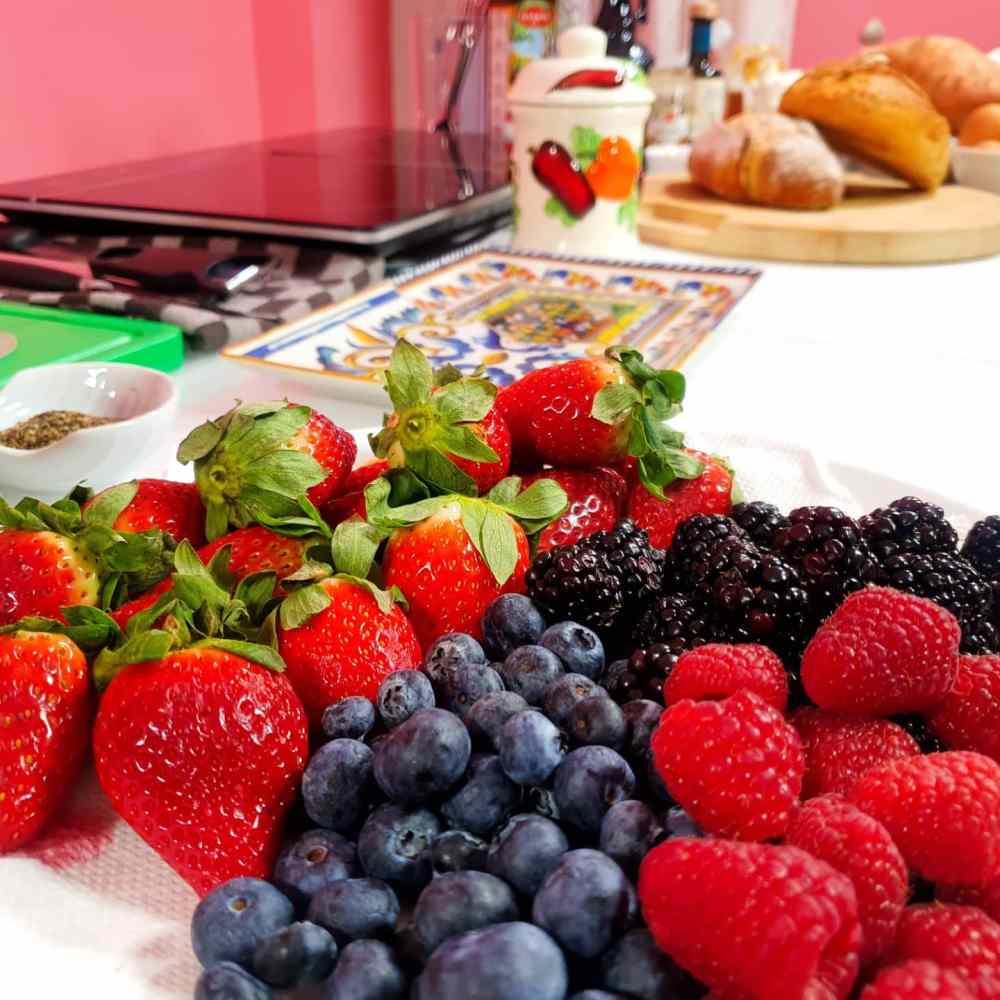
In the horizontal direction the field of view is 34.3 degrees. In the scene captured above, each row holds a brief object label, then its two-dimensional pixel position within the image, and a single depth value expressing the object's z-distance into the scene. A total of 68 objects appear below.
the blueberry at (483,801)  0.29
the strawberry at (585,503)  0.37
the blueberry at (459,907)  0.26
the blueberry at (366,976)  0.26
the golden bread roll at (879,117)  0.91
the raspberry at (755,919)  0.24
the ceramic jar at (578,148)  0.74
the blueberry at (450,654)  0.31
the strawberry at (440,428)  0.36
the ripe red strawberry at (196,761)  0.29
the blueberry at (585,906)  0.26
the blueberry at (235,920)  0.27
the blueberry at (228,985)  0.26
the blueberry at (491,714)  0.30
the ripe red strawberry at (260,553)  0.34
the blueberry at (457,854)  0.28
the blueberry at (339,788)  0.29
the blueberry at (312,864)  0.28
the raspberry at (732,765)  0.27
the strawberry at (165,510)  0.36
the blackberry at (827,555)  0.33
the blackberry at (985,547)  0.36
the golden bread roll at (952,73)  1.13
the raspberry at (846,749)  0.29
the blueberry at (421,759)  0.28
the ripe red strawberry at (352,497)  0.36
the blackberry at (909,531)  0.35
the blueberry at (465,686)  0.31
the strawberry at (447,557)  0.34
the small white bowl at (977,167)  0.99
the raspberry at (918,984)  0.24
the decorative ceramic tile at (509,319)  0.54
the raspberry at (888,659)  0.30
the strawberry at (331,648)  0.32
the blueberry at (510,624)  0.33
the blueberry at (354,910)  0.27
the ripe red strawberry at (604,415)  0.38
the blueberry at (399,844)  0.28
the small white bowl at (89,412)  0.41
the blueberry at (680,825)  0.27
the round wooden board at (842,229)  0.82
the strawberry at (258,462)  0.35
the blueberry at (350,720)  0.30
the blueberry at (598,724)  0.29
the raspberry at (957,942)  0.25
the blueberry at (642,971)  0.26
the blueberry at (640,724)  0.30
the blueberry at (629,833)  0.27
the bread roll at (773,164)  0.87
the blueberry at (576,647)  0.32
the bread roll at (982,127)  1.06
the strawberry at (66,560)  0.33
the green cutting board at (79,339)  0.51
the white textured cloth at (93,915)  0.27
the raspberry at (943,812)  0.26
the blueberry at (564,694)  0.30
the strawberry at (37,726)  0.29
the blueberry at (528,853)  0.27
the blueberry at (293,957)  0.26
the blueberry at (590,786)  0.28
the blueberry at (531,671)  0.31
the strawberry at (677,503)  0.38
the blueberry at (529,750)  0.29
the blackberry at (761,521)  0.36
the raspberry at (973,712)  0.30
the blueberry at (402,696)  0.30
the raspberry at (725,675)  0.30
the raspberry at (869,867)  0.26
